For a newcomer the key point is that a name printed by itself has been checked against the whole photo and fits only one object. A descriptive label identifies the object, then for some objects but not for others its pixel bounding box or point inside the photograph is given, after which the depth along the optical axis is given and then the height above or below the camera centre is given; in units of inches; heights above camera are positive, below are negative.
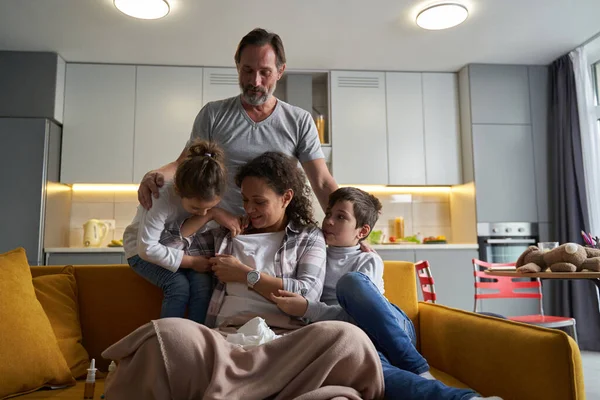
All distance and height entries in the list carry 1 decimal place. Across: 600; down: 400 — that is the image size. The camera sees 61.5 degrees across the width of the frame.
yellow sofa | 46.5 -10.9
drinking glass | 112.5 -1.0
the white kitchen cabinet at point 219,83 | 184.7 +58.8
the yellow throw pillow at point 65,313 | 66.4 -9.3
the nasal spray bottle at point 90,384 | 57.6 -16.0
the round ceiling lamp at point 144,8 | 137.5 +65.4
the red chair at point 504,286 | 139.7 -12.5
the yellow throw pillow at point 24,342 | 57.4 -11.4
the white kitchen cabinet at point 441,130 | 190.2 +42.6
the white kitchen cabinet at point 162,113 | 180.9 +47.4
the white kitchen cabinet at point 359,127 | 186.9 +43.0
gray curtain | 168.7 +15.8
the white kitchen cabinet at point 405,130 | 188.9 +42.3
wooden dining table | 89.5 -6.1
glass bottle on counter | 189.0 +43.8
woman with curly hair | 62.5 -0.6
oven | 177.5 +1.0
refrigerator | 164.9 +19.8
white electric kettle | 176.7 +4.1
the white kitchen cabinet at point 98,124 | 178.5 +42.7
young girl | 64.8 +1.2
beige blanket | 45.9 -11.2
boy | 48.4 -7.2
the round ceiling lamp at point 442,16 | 141.4 +64.9
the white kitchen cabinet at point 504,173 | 181.2 +24.9
